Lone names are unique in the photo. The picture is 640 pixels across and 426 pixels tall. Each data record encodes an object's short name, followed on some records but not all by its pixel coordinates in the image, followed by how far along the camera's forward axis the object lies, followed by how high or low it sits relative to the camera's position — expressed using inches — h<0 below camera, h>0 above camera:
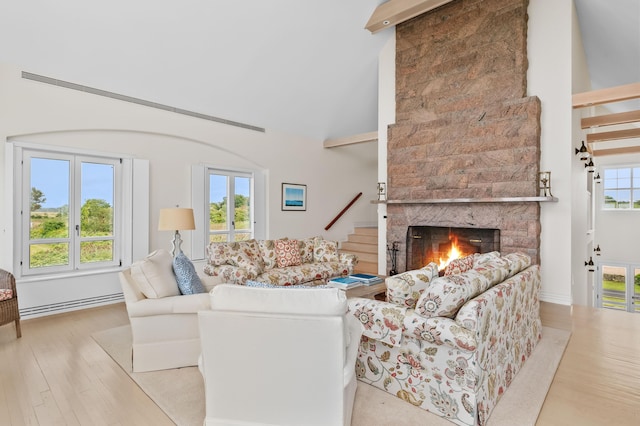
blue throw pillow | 113.8 -22.9
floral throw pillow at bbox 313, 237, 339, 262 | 206.7 -24.8
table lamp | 161.2 -4.3
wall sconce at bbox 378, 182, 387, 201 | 234.6 +13.6
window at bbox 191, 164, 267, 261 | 218.5 +3.9
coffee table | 147.4 -37.0
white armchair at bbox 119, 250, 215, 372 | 104.3 -34.3
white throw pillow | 105.4 -21.8
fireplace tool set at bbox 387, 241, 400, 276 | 227.1 -30.3
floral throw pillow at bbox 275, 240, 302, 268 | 193.8 -24.7
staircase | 261.7 -30.8
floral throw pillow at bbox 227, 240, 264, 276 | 171.2 -24.5
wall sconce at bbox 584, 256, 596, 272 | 228.6 -36.1
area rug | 81.9 -50.2
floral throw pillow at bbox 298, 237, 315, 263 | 206.1 -24.4
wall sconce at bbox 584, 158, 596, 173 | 216.8 +30.9
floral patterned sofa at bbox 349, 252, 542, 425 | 77.6 -32.1
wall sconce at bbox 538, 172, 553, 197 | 173.9 +14.7
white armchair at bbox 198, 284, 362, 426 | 66.1 -29.1
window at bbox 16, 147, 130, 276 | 160.2 -0.8
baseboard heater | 157.8 -47.8
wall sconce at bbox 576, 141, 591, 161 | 193.5 +34.4
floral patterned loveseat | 170.7 -28.4
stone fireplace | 180.1 +48.5
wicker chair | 127.6 -35.8
